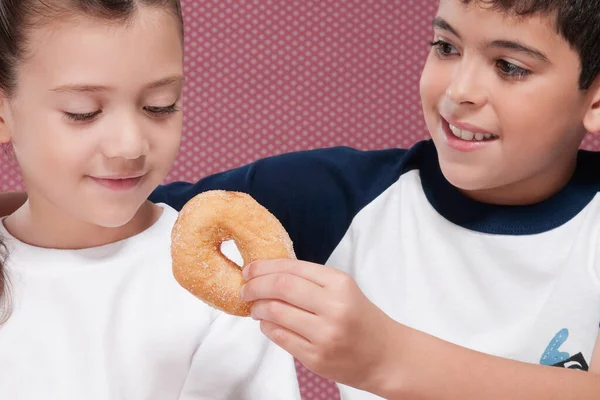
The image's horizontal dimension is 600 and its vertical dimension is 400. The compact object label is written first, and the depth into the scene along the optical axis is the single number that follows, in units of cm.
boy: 112
